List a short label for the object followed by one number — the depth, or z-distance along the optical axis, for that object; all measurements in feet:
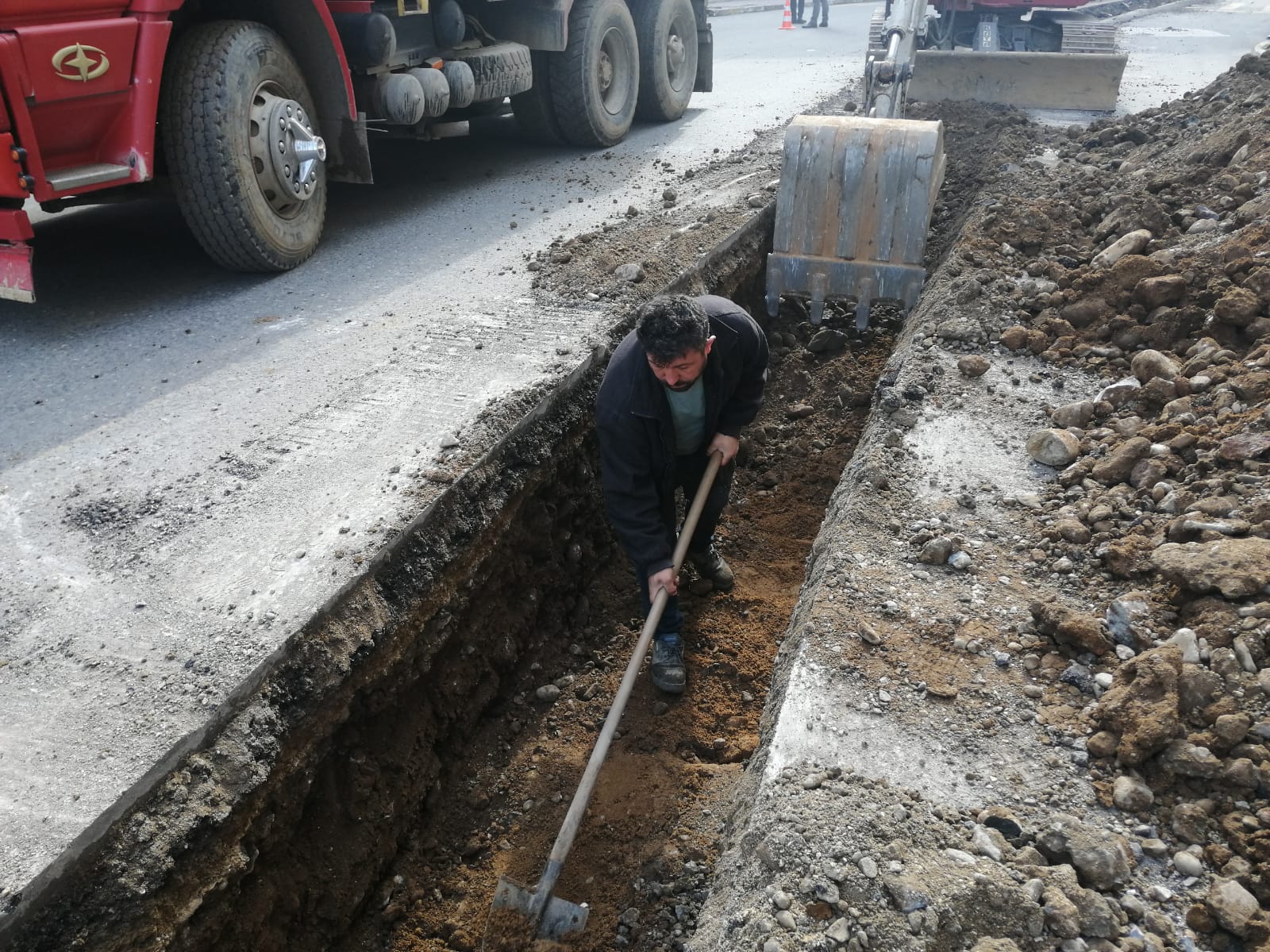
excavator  18.71
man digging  10.16
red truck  13.51
